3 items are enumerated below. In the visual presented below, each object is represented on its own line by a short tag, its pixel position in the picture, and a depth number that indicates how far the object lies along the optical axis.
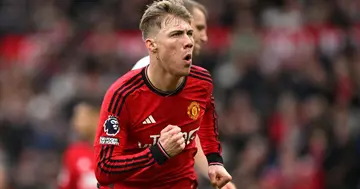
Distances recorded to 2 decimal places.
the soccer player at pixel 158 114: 12.39
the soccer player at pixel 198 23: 15.73
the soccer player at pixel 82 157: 19.00
